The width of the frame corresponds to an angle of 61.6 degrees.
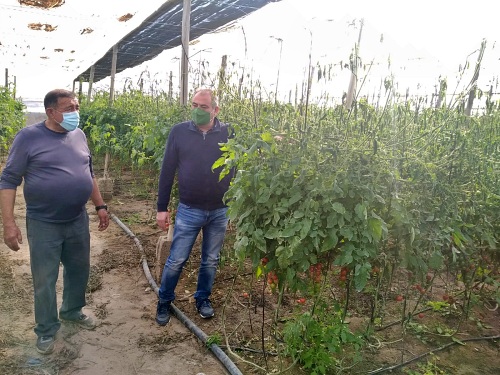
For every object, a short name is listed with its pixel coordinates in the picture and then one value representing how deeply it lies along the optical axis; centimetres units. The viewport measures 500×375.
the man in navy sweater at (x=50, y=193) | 260
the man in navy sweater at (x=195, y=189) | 301
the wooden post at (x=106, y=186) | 696
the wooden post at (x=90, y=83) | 1285
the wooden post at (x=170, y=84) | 670
